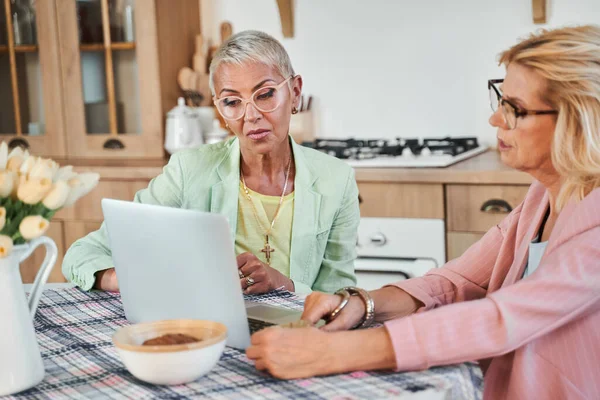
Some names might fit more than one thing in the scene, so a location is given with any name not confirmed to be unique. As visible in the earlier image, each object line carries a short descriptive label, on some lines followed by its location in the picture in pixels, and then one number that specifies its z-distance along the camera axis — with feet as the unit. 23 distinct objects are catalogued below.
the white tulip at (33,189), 3.32
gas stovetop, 9.02
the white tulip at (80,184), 3.55
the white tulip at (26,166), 3.44
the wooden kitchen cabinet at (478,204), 8.34
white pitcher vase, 3.42
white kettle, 10.40
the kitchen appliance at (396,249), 8.77
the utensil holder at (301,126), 10.61
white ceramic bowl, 3.35
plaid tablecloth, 3.35
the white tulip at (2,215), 3.27
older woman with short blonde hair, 6.02
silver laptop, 3.63
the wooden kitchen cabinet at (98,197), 10.08
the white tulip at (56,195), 3.38
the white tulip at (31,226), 3.34
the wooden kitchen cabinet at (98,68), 10.62
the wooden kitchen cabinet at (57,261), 10.53
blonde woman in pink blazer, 3.57
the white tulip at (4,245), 3.34
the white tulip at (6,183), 3.30
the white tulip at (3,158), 3.51
